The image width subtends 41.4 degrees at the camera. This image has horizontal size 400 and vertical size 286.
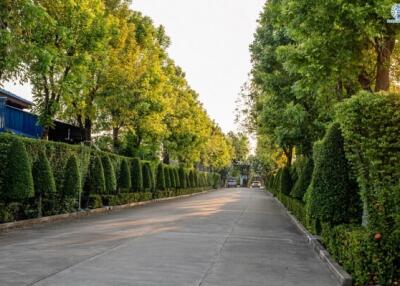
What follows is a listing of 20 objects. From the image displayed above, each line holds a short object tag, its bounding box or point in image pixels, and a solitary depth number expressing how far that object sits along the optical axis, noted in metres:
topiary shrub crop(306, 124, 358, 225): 11.04
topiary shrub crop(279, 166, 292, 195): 33.37
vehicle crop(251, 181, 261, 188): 127.69
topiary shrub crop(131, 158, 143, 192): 35.03
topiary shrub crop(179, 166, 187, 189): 54.97
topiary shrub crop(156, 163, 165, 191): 43.53
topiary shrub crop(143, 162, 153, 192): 37.59
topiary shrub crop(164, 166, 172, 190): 46.56
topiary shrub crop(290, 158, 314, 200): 20.23
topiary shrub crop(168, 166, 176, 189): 48.33
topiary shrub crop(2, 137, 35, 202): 16.98
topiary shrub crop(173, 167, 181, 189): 50.86
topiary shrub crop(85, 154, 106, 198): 26.28
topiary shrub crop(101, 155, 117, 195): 27.73
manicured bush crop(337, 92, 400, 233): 8.03
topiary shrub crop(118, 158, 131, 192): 32.16
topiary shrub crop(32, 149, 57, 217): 19.28
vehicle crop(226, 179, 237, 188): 129.62
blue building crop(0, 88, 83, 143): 26.14
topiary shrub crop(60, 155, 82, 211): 22.14
